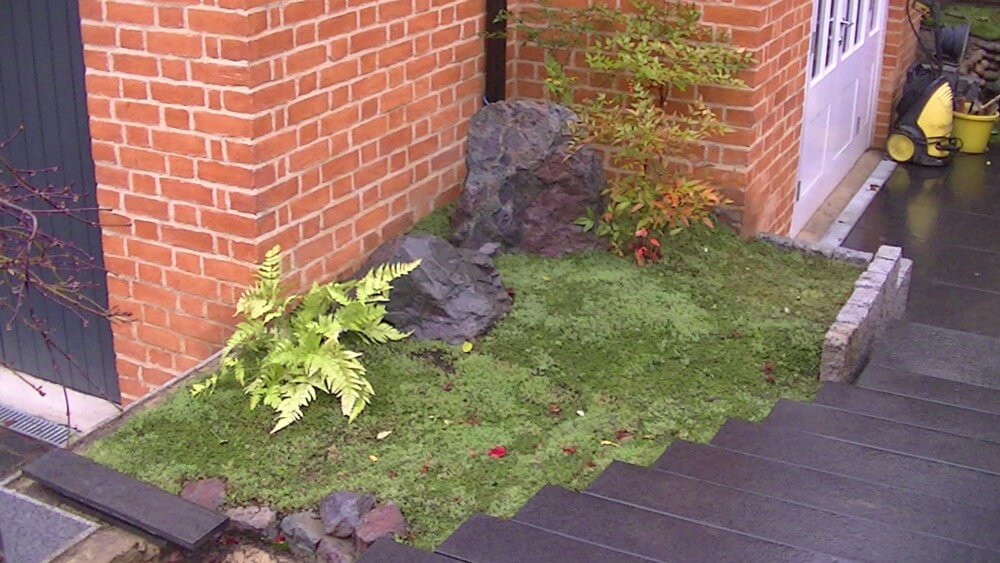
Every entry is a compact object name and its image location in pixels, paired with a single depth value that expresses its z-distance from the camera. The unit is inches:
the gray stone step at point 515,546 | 132.2
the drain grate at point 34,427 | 230.2
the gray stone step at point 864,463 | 153.9
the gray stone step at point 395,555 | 133.3
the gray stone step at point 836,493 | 142.3
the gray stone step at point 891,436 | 163.8
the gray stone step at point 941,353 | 202.5
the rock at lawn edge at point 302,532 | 159.0
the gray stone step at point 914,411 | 175.5
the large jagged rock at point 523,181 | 232.7
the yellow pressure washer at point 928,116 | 389.1
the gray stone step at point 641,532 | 132.6
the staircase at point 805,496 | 134.6
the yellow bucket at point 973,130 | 402.6
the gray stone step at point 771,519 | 133.9
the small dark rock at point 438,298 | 207.3
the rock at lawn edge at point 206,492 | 165.8
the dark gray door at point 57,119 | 207.6
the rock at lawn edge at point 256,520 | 161.9
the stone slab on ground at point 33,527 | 164.7
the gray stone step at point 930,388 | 186.4
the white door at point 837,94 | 319.0
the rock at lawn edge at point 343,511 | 158.7
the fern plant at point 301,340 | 183.5
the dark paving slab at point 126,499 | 157.6
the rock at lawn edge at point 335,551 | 157.2
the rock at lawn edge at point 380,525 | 156.9
